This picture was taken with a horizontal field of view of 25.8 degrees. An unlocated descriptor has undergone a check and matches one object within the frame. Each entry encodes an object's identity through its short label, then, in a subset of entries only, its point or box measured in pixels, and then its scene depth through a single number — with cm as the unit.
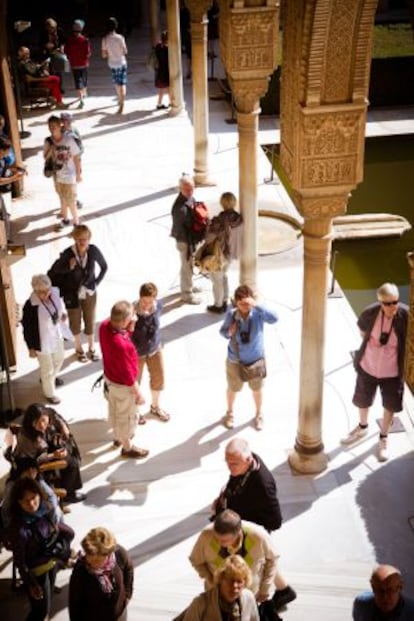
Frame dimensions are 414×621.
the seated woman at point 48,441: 555
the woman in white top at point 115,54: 1412
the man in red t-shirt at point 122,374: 613
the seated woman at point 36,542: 490
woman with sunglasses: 615
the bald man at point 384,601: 415
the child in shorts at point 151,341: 653
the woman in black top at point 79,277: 734
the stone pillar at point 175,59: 1276
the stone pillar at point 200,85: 1051
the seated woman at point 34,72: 1465
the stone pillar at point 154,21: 1608
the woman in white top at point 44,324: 675
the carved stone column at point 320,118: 509
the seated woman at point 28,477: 502
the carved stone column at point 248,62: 739
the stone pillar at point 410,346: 433
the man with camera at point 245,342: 639
